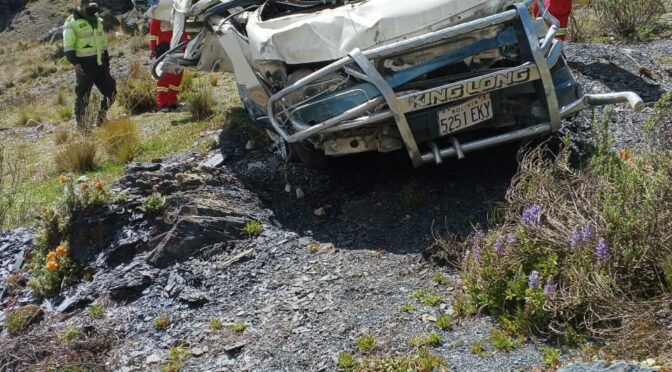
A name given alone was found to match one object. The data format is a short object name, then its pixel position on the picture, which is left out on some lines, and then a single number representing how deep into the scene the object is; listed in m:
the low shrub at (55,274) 5.06
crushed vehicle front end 4.87
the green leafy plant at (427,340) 3.74
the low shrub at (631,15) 9.91
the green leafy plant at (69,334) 4.32
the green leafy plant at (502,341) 3.60
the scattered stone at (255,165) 6.46
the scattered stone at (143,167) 5.97
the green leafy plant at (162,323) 4.39
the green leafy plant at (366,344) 3.79
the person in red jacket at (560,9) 8.26
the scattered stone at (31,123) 13.34
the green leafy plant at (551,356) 3.40
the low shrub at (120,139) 8.14
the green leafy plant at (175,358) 3.96
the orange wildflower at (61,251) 5.16
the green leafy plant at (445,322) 3.87
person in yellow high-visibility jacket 10.38
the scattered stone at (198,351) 4.05
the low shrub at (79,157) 7.98
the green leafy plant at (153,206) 5.37
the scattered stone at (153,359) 4.09
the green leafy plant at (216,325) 4.25
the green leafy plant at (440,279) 4.32
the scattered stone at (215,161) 6.60
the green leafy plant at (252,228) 5.18
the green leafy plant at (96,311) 4.66
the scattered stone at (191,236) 5.01
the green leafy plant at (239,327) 4.18
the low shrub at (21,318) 4.71
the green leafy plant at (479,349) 3.58
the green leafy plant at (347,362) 3.67
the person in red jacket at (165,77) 10.30
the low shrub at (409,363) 3.53
